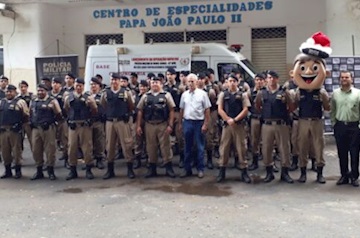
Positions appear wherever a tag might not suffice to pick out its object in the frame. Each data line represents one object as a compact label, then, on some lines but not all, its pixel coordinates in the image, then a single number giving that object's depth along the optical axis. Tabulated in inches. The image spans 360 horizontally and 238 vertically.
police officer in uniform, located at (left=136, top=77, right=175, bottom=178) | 325.7
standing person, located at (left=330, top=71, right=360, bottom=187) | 292.5
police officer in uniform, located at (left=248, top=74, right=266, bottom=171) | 347.9
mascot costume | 295.1
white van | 432.1
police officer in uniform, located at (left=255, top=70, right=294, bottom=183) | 304.0
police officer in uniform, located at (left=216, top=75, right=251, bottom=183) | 307.6
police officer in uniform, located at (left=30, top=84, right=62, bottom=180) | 328.5
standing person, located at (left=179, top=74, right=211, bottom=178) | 325.7
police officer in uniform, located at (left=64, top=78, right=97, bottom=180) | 326.3
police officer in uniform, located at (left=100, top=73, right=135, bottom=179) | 327.0
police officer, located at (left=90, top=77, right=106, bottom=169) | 357.7
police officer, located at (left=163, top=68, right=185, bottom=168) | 368.5
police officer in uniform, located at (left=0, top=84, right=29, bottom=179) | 333.7
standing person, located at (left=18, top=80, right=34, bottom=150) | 373.3
